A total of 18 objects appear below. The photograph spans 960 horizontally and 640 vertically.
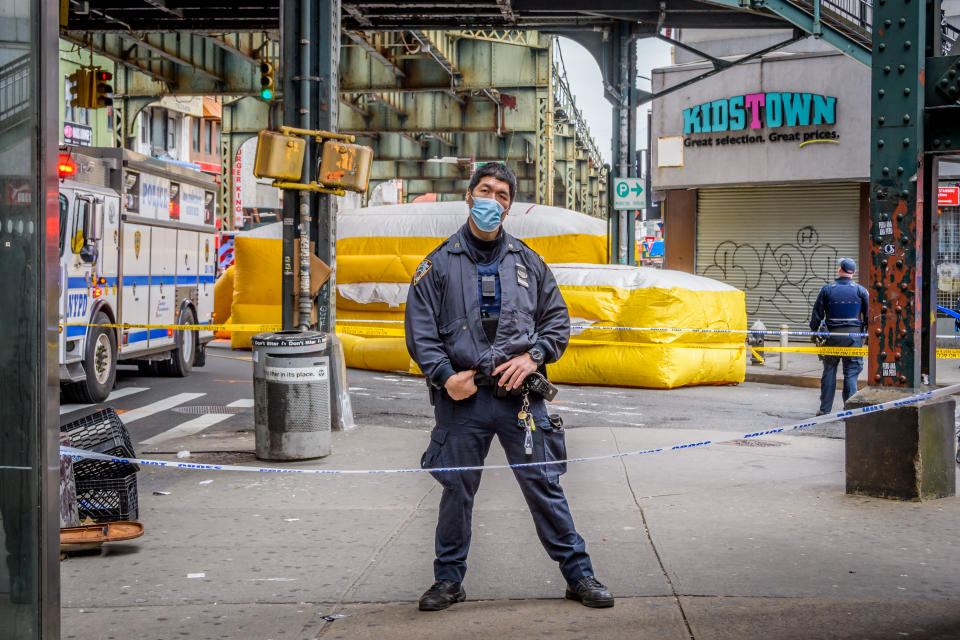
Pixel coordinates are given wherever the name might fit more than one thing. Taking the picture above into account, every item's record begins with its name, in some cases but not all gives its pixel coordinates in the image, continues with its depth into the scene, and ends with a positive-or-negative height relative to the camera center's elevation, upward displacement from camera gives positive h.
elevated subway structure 27.98 +6.02
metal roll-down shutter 23.95 +1.32
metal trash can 9.03 -0.86
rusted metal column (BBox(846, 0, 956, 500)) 7.07 +0.19
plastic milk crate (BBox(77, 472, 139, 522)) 6.44 -1.21
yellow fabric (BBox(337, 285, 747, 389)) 15.48 -0.63
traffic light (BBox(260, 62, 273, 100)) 18.31 +3.65
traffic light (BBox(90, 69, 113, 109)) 20.41 +3.87
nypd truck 13.12 +0.45
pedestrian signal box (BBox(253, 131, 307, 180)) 9.94 +1.30
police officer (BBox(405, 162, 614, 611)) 4.84 -0.34
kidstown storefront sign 23.19 +4.10
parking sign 21.56 +2.13
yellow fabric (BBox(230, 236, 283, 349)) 20.53 +0.32
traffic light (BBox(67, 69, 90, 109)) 20.31 +3.83
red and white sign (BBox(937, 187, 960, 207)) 21.62 +2.07
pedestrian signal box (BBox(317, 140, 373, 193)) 10.44 +1.27
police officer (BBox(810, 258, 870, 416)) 12.80 -0.20
